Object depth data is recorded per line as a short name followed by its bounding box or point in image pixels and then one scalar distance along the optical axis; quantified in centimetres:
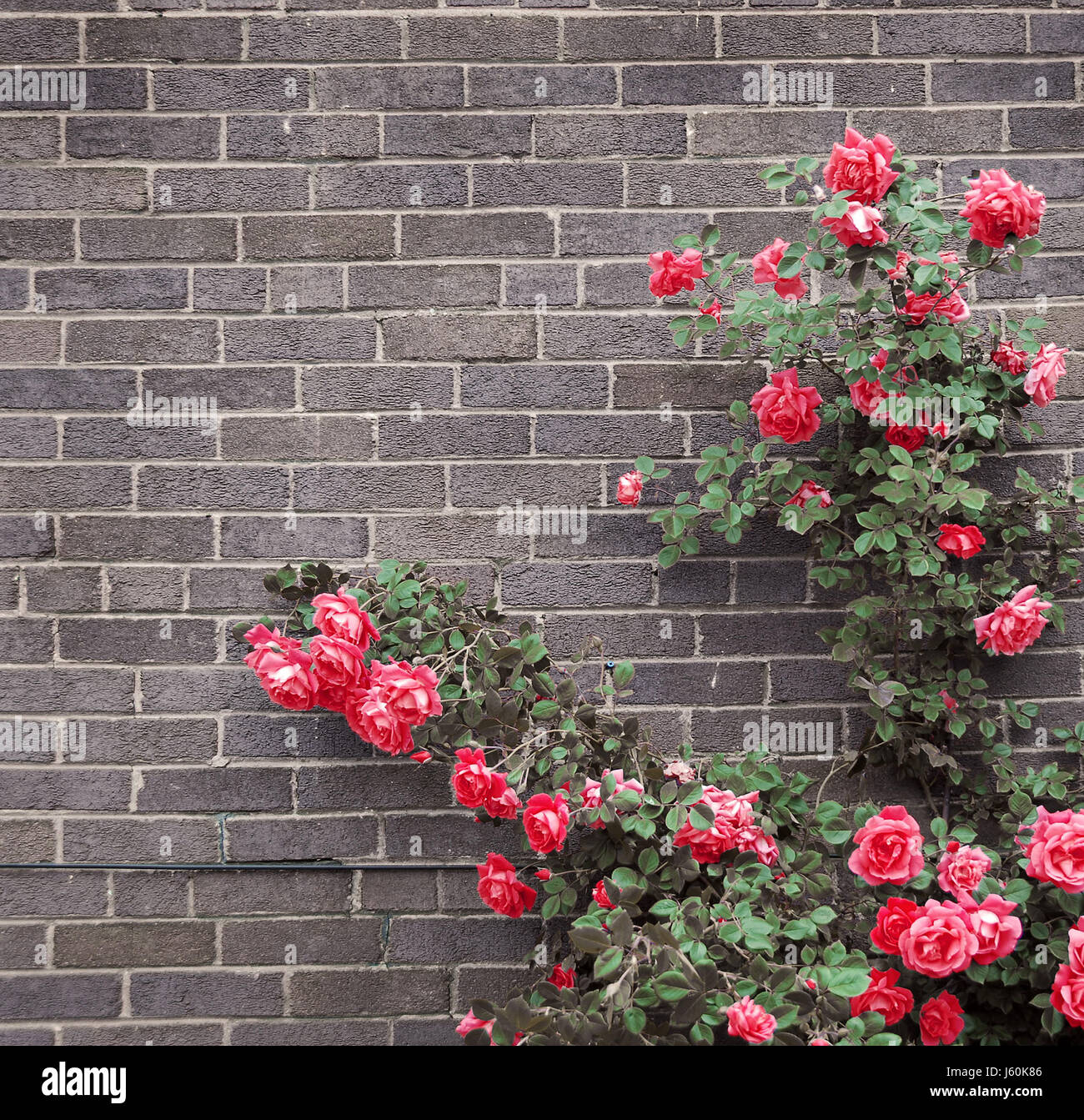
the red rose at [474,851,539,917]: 152
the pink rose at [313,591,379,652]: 145
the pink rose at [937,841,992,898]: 144
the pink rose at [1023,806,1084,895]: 139
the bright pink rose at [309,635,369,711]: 142
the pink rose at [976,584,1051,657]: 159
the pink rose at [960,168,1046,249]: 145
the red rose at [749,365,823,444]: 162
